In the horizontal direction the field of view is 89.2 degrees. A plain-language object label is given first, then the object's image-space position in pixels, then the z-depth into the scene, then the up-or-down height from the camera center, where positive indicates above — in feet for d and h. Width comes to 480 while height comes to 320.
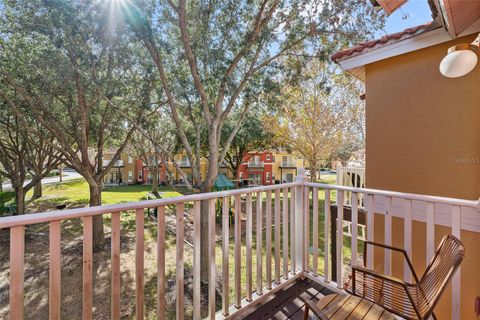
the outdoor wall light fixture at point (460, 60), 5.33 +2.02
